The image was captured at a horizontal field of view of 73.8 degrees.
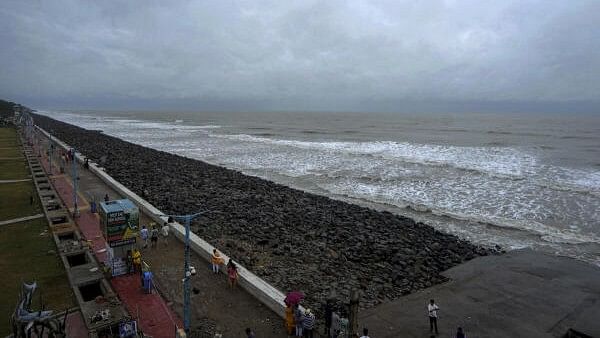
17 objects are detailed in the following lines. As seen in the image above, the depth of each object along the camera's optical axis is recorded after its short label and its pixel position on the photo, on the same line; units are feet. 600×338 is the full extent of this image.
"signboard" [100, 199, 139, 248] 48.55
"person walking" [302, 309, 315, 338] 35.91
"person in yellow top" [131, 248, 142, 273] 48.44
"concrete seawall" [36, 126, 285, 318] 41.86
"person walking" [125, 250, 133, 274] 48.47
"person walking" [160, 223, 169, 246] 59.81
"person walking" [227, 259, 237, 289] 45.62
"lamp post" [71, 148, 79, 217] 69.97
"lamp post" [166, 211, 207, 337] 34.65
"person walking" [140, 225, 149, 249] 56.76
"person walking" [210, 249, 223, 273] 49.03
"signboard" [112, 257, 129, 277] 47.55
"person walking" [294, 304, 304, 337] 36.46
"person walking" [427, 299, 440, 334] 39.88
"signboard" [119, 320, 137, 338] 34.55
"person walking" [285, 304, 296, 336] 37.37
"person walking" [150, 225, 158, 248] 57.72
